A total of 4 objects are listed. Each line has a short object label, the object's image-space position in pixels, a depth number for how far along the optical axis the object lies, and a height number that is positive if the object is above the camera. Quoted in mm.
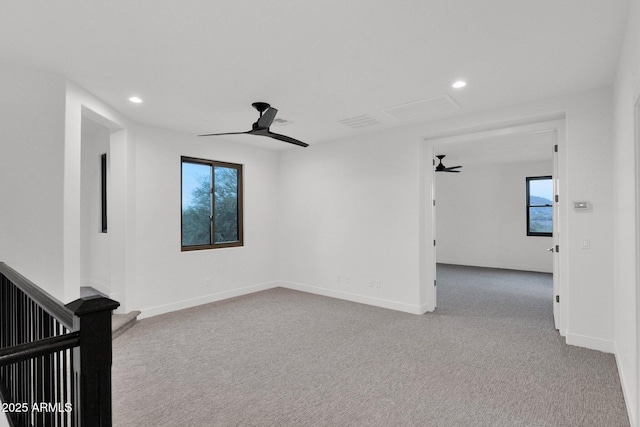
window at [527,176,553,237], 8078 +191
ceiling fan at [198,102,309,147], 3751 +1038
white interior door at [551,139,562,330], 3963 -285
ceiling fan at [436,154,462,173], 7270 +1020
